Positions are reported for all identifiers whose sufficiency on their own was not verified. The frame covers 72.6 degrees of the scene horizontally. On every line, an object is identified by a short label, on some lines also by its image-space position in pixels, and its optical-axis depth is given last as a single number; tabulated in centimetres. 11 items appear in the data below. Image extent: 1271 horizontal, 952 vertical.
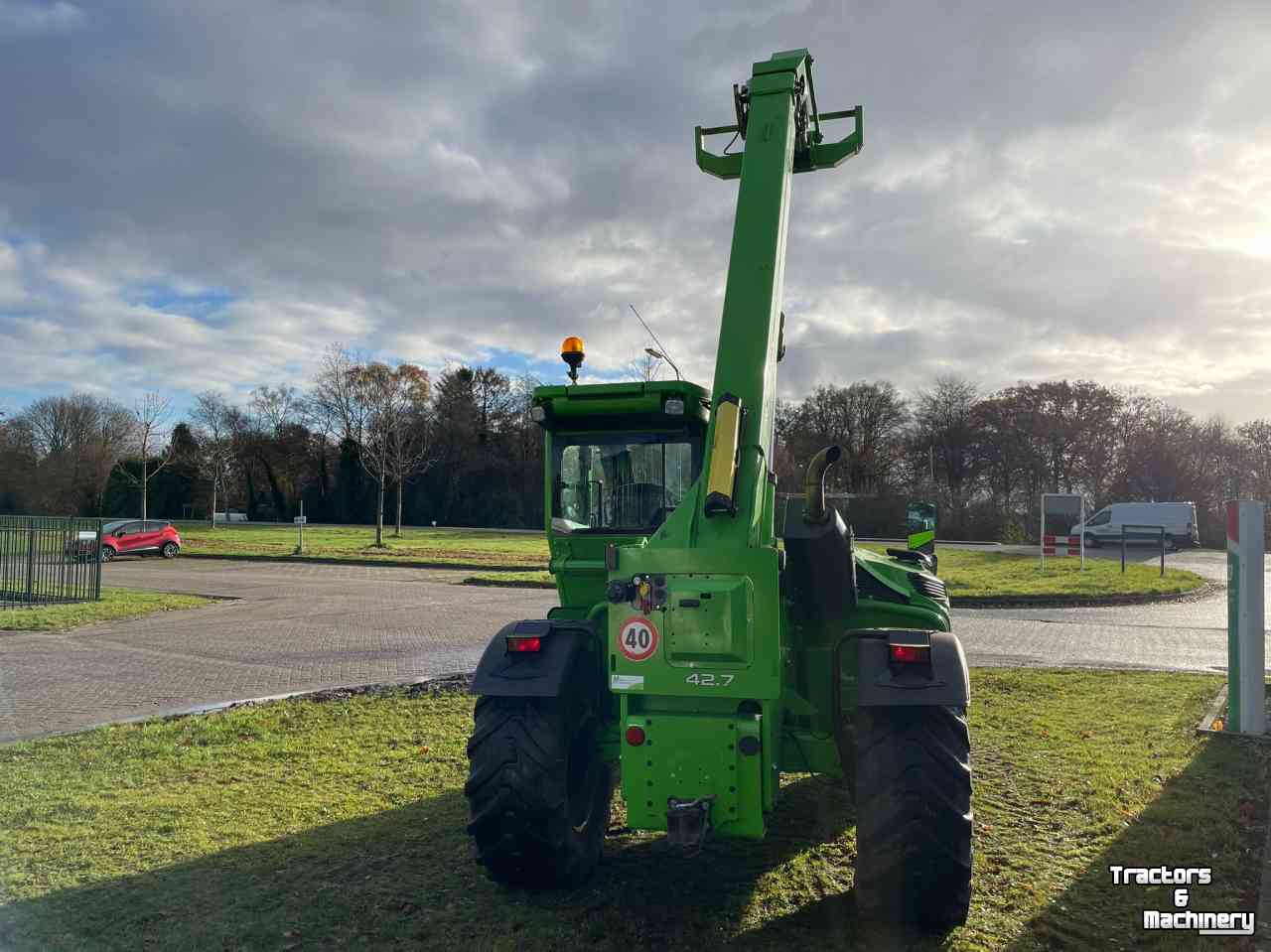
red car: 3091
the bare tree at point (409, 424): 3969
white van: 3722
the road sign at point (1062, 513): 2562
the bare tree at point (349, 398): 4372
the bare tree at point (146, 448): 4374
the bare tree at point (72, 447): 5425
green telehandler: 372
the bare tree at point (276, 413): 6225
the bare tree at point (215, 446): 5062
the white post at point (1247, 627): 749
